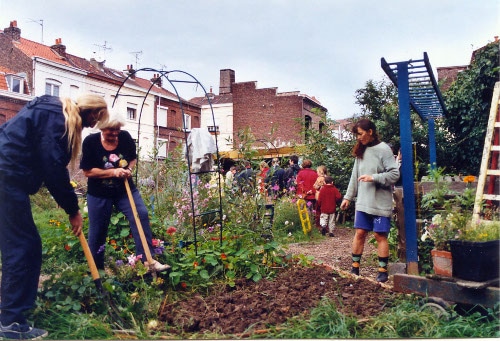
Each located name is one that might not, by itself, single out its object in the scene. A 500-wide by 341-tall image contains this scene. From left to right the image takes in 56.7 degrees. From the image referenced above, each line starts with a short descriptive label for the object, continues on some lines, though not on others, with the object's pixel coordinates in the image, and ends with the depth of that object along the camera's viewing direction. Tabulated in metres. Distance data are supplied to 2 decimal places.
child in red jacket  8.19
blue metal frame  4.34
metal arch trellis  4.75
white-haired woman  3.98
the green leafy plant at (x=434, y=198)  3.63
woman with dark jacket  2.99
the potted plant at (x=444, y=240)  3.20
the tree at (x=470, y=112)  6.29
